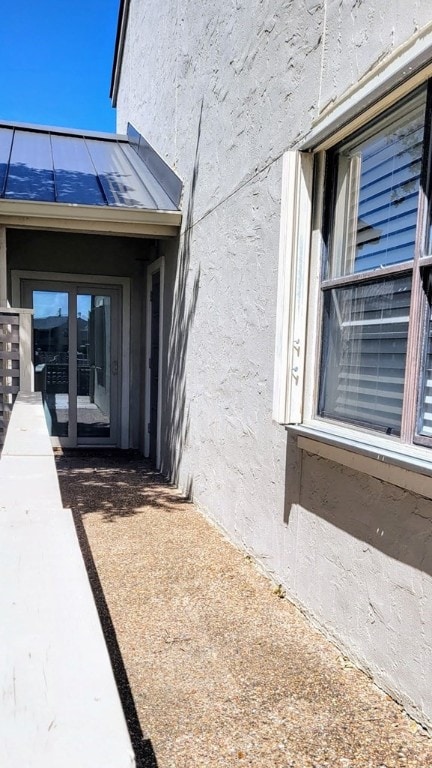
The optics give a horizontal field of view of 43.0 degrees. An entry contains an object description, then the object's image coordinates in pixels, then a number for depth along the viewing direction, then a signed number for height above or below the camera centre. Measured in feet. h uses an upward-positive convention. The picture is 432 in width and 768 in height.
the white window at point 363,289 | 7.85 +1.00
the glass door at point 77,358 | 26.48 -0.90
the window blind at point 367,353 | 8.42 -0.07
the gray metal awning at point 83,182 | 19.35 +6.22
